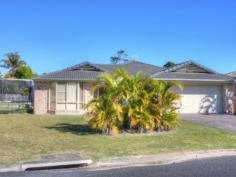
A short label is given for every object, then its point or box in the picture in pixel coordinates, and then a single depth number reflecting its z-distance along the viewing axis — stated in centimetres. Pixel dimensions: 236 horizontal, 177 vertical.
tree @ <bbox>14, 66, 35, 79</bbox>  5449
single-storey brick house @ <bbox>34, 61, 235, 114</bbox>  2400
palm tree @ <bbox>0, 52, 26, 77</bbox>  6481
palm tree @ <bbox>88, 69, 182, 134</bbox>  1348
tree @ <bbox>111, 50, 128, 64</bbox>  6693
